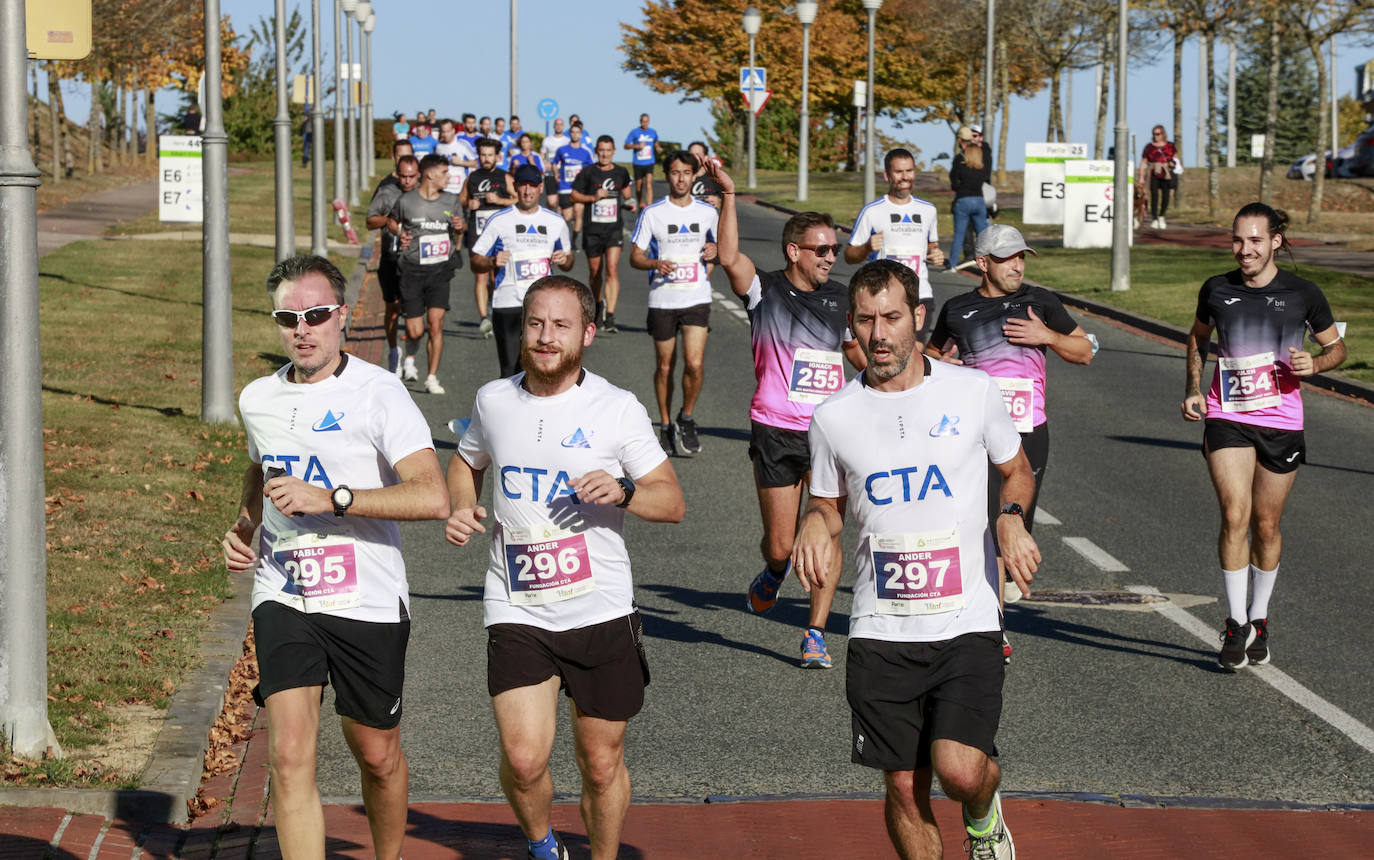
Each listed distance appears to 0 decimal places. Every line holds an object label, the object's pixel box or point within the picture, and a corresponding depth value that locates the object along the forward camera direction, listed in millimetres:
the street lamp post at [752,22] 50719
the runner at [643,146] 41500
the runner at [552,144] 42688
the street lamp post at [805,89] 46781
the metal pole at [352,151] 45531
